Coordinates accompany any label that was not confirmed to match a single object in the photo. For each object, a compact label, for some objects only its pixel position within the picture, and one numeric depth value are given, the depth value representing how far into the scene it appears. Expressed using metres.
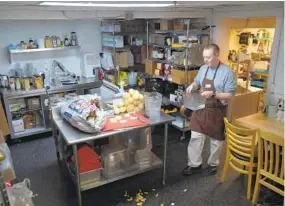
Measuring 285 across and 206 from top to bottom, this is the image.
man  2.75
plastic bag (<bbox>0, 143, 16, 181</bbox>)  1.97
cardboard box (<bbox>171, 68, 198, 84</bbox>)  3.69
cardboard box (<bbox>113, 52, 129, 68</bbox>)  4.47
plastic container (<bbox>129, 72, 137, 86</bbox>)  4.61
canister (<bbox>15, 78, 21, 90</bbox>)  3.80
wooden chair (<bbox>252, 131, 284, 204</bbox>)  2.19
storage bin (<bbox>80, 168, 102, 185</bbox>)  2.48
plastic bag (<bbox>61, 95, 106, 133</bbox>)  2.25
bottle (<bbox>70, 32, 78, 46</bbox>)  4.34
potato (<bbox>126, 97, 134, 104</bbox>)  2.65
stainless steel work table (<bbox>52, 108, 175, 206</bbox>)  2.19
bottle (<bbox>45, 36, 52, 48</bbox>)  4.01
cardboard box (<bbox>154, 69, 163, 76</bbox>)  4.17
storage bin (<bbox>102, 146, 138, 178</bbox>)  2.59
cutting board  2.38
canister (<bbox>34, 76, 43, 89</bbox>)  3.89
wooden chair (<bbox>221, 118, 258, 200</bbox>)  2.42
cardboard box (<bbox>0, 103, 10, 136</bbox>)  3.53
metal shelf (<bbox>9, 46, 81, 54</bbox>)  3.76
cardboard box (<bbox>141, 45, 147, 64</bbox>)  4.73
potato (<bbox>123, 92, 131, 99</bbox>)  2.66
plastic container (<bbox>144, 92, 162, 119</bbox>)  2.62
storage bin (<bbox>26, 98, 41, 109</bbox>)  3.94
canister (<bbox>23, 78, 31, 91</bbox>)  3.81
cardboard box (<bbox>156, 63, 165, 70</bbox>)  4.14
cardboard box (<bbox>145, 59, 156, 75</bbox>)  4.31
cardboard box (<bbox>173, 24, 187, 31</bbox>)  3.66
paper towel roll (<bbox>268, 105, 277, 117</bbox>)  3.08
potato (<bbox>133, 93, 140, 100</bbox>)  2.65
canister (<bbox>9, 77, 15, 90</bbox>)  3.79
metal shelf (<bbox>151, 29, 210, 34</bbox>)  3.71
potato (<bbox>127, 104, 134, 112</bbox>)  2.67
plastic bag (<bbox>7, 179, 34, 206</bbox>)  1.95
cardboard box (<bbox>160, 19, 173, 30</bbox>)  3.92
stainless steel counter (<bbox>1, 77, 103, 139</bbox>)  3.67
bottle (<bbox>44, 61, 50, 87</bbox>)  4.17
